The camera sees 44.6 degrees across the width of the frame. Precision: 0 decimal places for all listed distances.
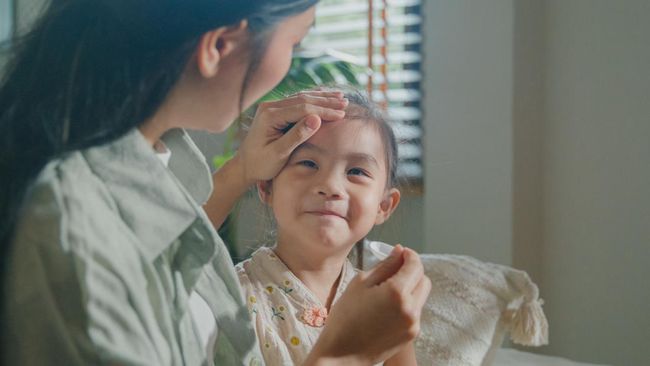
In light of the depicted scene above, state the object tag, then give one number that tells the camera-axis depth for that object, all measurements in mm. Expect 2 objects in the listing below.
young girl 667
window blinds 1668
